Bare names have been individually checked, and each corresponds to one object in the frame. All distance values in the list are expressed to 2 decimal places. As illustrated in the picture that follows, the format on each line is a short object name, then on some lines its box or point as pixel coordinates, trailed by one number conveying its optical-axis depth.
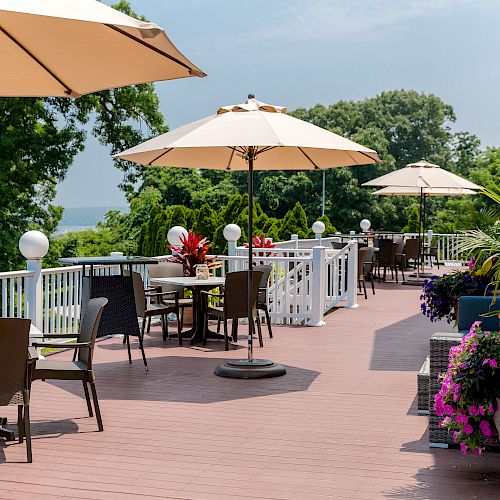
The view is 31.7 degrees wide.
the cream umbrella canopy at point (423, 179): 16.14
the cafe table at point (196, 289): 9.02
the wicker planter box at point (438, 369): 5.12
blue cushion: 6.32
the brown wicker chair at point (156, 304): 8.54
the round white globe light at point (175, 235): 10.86
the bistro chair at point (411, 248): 18.36
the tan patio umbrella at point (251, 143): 6.91
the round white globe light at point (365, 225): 21.54
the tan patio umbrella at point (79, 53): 3.68
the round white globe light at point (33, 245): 8.17
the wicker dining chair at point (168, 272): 9.81
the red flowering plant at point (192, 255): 9.78
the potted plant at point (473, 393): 4.44
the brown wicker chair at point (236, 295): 8.35
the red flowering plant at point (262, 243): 12.78
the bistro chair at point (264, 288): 9.75
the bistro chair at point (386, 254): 16.48
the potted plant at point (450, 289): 7.64
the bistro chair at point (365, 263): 13.75
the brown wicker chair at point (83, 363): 5.35
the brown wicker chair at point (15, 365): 4.69
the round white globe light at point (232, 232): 11.70
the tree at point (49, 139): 22.84
